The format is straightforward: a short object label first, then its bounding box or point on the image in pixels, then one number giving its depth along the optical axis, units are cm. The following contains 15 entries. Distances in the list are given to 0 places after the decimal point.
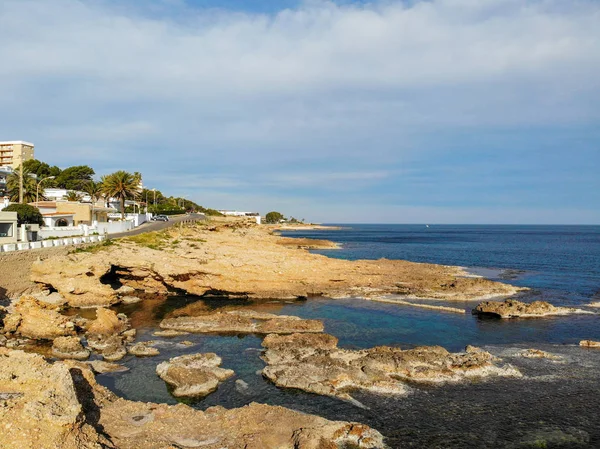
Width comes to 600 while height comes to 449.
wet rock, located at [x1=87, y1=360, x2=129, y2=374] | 2228
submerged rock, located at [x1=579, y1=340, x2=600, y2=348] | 2765
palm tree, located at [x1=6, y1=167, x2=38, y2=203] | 8444
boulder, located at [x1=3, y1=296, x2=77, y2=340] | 2766
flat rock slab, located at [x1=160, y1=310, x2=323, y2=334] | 3019
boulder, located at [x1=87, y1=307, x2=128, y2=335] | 2850
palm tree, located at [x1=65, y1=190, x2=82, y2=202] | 10100
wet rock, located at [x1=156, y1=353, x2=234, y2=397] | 2019
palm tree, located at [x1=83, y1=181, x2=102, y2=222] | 9769
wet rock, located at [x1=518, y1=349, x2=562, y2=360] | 2515
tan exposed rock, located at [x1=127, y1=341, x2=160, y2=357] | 2497
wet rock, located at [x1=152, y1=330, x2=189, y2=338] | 2917
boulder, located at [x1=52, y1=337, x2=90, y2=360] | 2442
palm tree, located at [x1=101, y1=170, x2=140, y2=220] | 8269
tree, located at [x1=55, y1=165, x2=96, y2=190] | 12562
